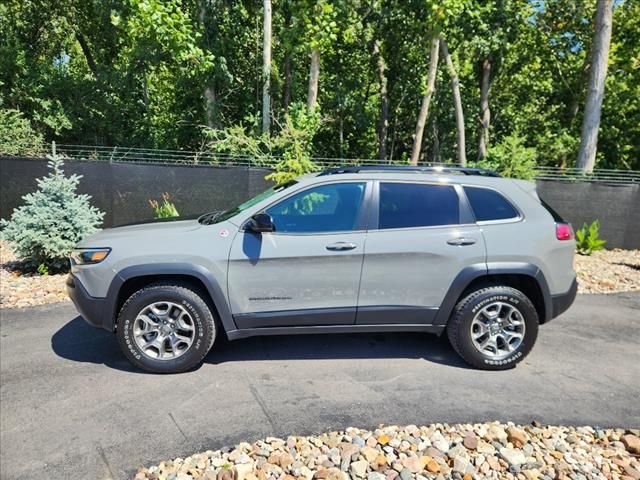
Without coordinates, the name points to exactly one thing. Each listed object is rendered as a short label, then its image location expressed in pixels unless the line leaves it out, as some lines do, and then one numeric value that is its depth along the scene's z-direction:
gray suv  3.64
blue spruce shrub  6.39
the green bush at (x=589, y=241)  8.95
